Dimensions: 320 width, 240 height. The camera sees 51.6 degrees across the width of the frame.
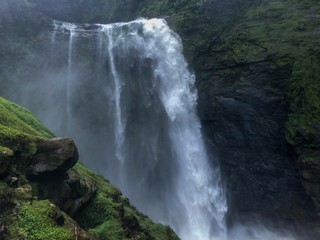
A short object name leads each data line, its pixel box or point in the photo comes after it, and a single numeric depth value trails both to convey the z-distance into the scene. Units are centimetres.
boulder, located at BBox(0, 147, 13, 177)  709
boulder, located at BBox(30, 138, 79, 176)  859
